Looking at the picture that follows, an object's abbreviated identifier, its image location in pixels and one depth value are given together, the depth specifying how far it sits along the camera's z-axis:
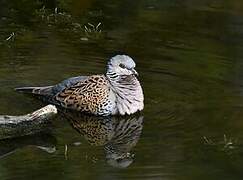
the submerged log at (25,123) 15.34
